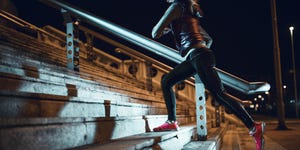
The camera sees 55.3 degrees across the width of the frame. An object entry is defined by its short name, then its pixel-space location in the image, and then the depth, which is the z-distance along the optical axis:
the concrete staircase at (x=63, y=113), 1.83
